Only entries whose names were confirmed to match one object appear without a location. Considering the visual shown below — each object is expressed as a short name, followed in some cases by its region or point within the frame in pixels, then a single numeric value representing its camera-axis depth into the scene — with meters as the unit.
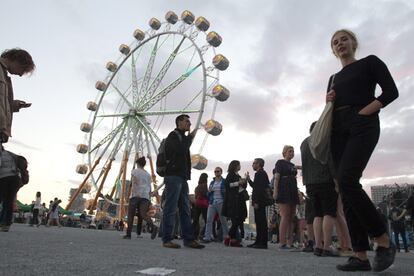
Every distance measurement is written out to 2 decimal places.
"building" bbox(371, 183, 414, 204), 19.69
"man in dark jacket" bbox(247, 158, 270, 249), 6.37
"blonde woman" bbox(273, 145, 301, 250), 5.98
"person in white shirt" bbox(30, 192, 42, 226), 15.05
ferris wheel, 19.09
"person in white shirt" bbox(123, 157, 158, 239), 7.18
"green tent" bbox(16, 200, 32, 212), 27.52
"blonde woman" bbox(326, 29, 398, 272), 2.52
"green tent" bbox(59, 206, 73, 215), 29.15
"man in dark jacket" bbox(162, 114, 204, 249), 4.80
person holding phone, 2.96
